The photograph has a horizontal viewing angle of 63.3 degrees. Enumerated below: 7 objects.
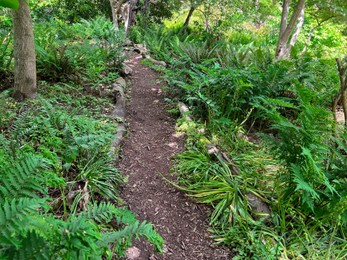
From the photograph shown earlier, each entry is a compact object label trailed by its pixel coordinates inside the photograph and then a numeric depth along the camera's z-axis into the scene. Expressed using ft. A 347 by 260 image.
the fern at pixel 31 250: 3.79
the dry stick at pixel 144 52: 25.49
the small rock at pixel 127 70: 20.48
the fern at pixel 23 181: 5.04
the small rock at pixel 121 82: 17.58
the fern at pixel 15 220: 3.76
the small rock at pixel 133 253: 7.14
